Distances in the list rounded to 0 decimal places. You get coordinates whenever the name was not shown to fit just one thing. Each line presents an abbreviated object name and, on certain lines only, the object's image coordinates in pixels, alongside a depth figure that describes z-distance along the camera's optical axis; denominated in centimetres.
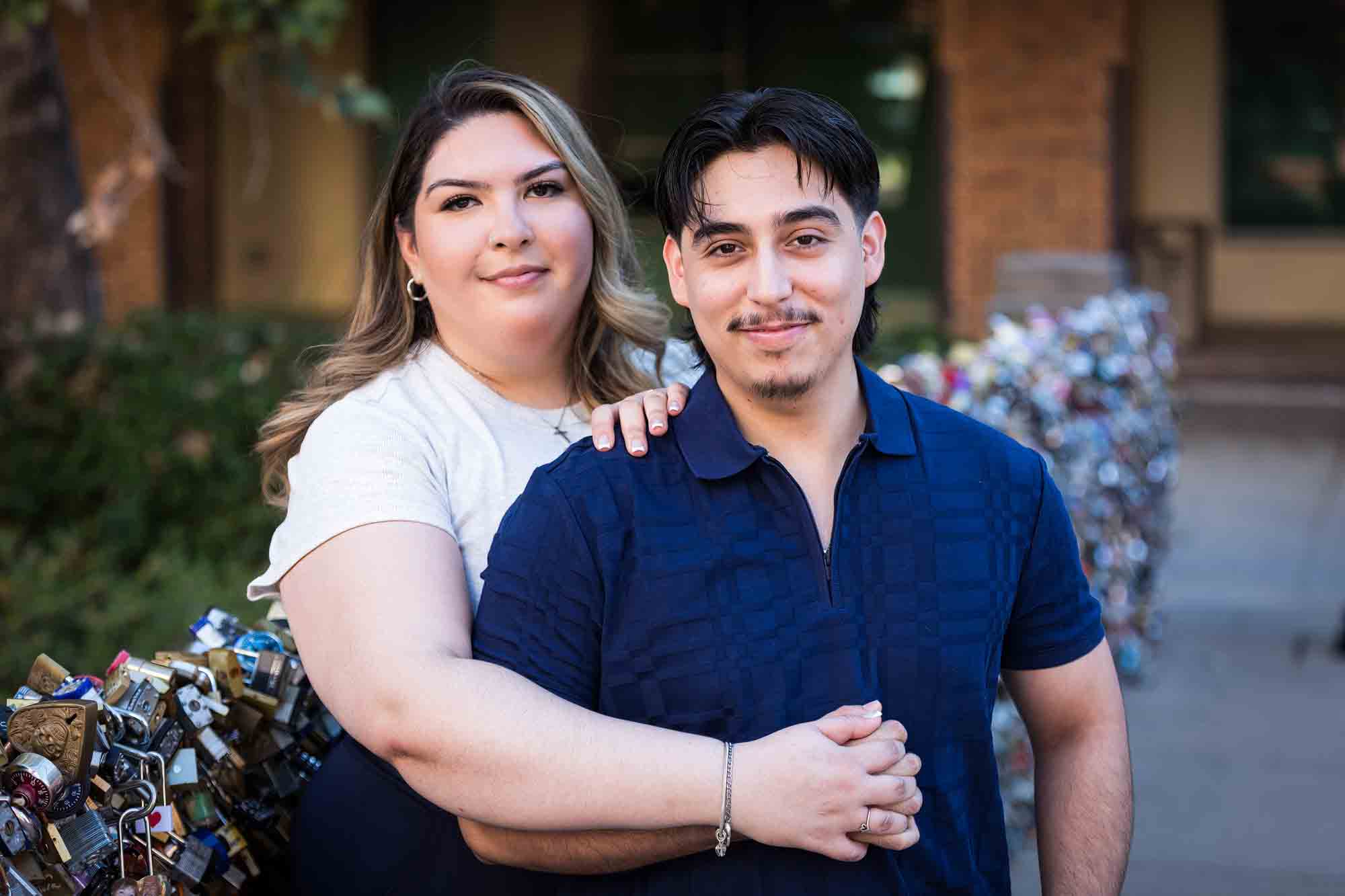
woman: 207
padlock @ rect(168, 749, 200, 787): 237
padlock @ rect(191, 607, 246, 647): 276
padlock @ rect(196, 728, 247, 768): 250
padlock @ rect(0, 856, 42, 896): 204
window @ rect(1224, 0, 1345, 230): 1214
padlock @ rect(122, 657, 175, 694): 244
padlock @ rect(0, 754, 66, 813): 209
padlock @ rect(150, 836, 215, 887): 232
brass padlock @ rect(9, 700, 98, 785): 214
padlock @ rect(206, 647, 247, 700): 258
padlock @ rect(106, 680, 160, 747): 232
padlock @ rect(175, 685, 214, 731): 246
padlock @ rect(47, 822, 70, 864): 212
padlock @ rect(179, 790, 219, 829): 243
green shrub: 670
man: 215
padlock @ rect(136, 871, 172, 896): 220
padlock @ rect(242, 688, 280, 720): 262
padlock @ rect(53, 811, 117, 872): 216
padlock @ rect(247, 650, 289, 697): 264
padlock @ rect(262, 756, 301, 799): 268
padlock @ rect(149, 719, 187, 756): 235
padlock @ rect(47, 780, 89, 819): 212
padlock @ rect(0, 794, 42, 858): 205
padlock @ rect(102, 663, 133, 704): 234
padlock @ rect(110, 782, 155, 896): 219
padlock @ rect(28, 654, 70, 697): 230
